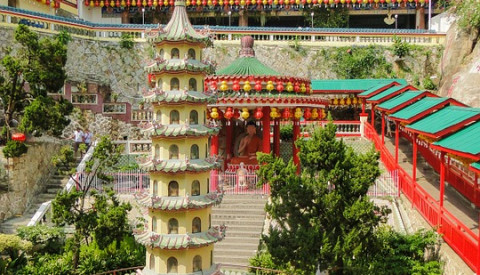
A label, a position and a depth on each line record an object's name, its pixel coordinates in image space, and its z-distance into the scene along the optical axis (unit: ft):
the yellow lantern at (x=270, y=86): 64.64
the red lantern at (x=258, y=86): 64.69
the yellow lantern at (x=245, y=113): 64.44
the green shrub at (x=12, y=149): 62.80
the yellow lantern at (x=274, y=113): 65.51
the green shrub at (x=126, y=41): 108.68
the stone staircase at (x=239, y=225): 53.57
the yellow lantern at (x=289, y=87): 65.87
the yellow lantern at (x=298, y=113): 66.90
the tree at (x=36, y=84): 63.00
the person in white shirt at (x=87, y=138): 74.15
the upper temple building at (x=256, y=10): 126.62
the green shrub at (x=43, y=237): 54.65
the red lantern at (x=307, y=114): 68.49
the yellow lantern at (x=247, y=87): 64.13
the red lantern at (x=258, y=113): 64.85
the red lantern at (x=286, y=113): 66.28
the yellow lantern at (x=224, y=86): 64.44
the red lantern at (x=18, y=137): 63.98
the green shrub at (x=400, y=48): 111.65
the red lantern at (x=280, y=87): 65.06
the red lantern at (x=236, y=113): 65.82
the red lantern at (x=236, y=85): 64.44
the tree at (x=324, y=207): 40.83
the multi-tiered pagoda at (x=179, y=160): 39.06
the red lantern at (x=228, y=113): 64.69
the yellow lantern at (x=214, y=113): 65.26
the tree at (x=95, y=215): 49.52
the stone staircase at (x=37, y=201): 60.03
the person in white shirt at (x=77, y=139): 73.67
